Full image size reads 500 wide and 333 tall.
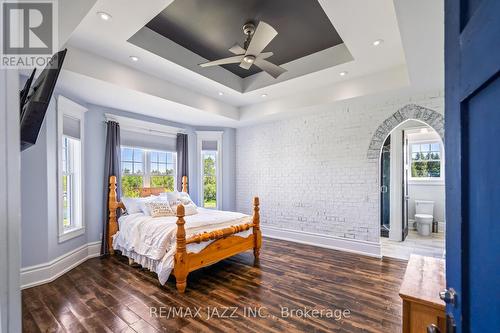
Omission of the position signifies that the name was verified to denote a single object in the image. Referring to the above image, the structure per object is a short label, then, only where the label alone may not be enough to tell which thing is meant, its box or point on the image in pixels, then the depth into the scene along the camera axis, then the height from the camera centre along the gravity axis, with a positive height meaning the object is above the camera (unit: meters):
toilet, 5.43 -1.19
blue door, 0.56 -0.01
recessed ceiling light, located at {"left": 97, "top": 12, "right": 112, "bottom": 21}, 2.32 +1.48
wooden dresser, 1.31 -0.76
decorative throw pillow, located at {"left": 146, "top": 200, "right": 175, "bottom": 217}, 3.91 -0.71
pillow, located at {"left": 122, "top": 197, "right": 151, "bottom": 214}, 4.14 -0.68
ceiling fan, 2.42 +1.29
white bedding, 3.04 -0.97
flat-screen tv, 1.11 +0.31
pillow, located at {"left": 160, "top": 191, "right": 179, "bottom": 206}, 4.40 -0.58
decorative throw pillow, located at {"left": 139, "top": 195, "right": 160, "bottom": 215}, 3.97 -0.65
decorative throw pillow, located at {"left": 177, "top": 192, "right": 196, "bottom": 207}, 4.48 -0.64
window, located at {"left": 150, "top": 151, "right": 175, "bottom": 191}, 5.14 -0.08
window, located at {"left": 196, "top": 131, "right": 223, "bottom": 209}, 5.95 -0.06
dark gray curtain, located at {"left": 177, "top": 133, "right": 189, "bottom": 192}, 5.43 +0.16
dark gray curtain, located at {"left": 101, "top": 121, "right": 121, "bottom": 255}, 4.16 +0.07
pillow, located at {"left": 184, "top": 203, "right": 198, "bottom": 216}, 4.24 -0.80
